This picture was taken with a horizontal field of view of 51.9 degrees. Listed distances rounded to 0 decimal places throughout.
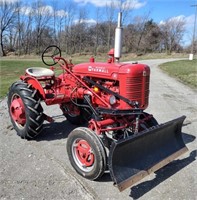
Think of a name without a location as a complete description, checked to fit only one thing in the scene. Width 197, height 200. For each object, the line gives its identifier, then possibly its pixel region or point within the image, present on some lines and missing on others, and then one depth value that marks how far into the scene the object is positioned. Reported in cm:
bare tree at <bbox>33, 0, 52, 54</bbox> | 3966
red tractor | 240
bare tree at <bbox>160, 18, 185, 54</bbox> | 3996
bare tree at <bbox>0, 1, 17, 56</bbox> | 3955
